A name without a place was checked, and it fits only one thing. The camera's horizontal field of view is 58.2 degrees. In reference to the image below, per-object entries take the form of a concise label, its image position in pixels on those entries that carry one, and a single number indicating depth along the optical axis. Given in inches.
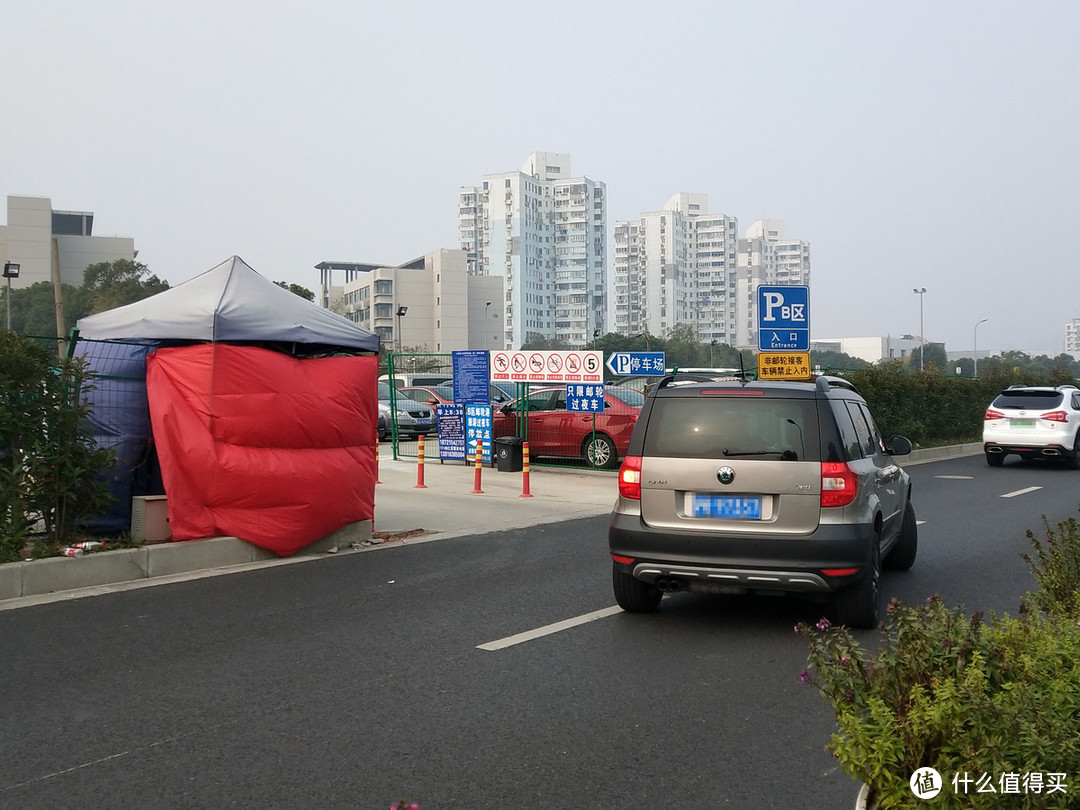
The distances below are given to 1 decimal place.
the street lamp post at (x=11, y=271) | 1480.1
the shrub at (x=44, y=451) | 323.9
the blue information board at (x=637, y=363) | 724.0
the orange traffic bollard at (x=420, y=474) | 641.0
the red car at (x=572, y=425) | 722.2
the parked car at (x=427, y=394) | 1067.9
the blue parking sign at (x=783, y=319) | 597.3
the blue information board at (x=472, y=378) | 743.1
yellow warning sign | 597.6
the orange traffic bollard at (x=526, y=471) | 595.0
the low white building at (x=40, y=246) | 3757.4
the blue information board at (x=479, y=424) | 758.5
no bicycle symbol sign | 703.1
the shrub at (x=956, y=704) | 109.7
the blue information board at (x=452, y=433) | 787.4
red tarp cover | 364.2
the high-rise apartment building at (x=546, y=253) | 6387.8
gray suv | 253.8
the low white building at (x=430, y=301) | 4653.1
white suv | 783.1
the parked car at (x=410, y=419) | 1016.2
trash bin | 740.6
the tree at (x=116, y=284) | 2623.0
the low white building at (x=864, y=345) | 5689.0
